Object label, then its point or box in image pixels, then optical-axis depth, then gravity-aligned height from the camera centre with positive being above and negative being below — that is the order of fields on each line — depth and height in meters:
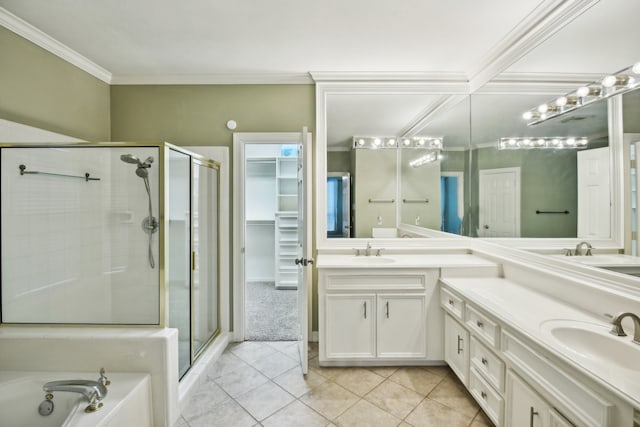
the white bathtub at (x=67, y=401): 1.41 -1.02
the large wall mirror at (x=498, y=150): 1.44 +0.47
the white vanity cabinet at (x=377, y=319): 2.26 -0.89
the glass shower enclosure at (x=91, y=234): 1.81 -0.16
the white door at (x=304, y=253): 2.17 -0.35
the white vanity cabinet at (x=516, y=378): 1.02 -0.80
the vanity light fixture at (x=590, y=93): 1.32 +0.64
